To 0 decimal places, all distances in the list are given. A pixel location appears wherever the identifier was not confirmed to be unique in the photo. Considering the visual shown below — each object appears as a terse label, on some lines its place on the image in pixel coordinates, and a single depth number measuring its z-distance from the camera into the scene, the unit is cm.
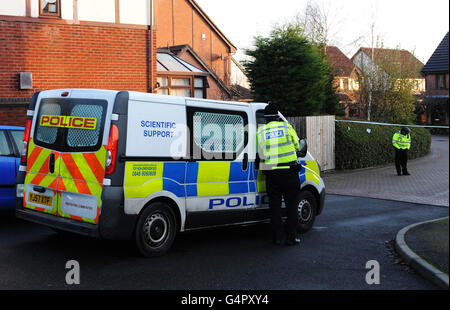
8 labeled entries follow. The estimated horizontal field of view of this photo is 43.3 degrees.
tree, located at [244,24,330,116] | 1725
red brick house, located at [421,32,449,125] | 4452
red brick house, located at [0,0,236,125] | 1407
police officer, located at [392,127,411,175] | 1783
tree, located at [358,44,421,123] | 2734
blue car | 819
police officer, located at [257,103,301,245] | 750
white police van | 619
